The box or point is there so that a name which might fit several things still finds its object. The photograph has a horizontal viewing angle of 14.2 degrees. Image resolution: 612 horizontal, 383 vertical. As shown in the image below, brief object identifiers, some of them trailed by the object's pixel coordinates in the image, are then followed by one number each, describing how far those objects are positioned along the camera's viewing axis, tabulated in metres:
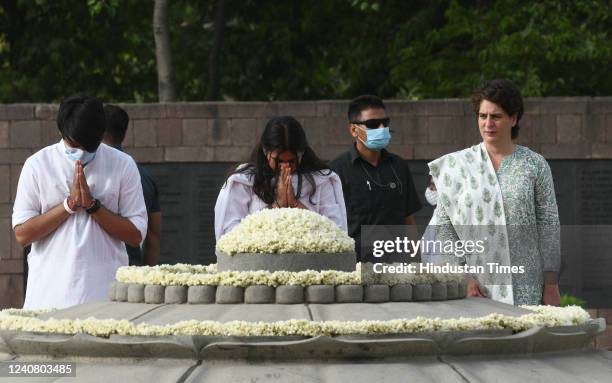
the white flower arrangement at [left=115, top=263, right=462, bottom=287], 7.25
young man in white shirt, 9.67
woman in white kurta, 10.42
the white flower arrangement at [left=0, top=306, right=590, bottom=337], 6.58
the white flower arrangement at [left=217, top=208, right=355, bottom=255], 7.62
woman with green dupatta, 10.21
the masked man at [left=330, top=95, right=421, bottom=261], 13.01
